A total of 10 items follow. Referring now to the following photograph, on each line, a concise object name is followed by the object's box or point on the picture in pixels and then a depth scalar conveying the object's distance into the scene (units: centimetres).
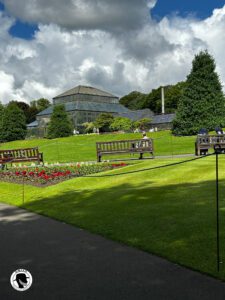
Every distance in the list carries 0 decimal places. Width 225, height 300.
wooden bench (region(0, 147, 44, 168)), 1511
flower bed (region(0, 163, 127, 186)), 1011
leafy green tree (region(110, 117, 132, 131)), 4822
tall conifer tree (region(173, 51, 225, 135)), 2729
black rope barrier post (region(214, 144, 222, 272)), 324
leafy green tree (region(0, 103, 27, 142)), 4687
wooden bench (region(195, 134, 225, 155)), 1398
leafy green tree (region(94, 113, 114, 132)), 5099
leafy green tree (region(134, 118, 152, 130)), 5032
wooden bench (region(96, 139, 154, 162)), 1448
